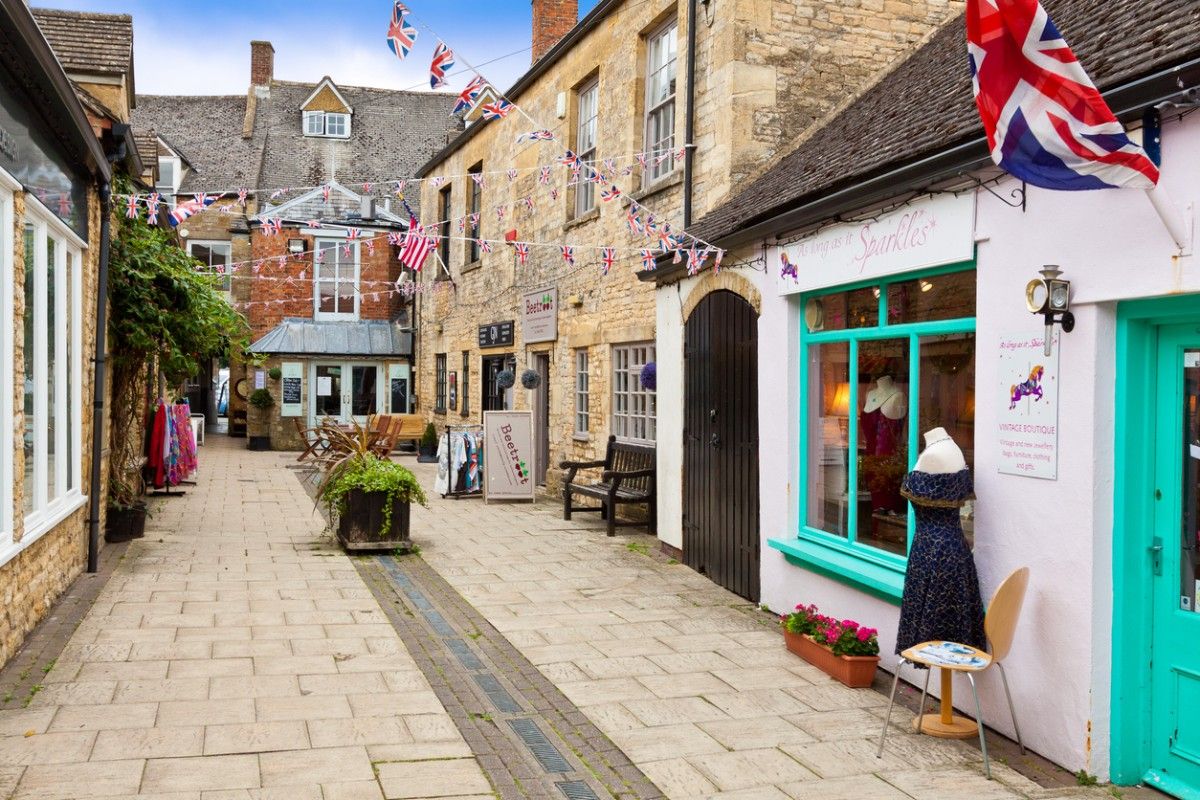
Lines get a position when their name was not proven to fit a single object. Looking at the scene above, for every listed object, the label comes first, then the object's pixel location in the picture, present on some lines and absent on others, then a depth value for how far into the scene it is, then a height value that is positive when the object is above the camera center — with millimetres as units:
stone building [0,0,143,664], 6008 +541
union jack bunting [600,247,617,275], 10883 +1551
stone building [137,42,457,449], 26922 +4166
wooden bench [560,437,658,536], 11727 -1036
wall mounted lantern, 4637 +409
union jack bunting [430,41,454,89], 8672 +2655
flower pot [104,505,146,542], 10703 -1333
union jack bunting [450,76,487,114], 8898 +2494
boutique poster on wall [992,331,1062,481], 4828 -62
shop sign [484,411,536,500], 14570 -879
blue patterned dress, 5207 -892
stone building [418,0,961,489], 10359 +2805
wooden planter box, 10297 -1276
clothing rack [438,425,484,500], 15383 -1356
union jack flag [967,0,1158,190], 3883 +1061
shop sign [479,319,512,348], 17781 +972
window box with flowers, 5969 -1451
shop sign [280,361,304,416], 26531 +47
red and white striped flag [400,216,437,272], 13943 +1843
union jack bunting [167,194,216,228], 9281 +1618
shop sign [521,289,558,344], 15578 +1127
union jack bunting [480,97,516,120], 8577 +2289
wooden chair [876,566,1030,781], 4750 -1030
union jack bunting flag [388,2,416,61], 8523 +2834
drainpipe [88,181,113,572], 8898 +35
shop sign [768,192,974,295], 5570 +865
